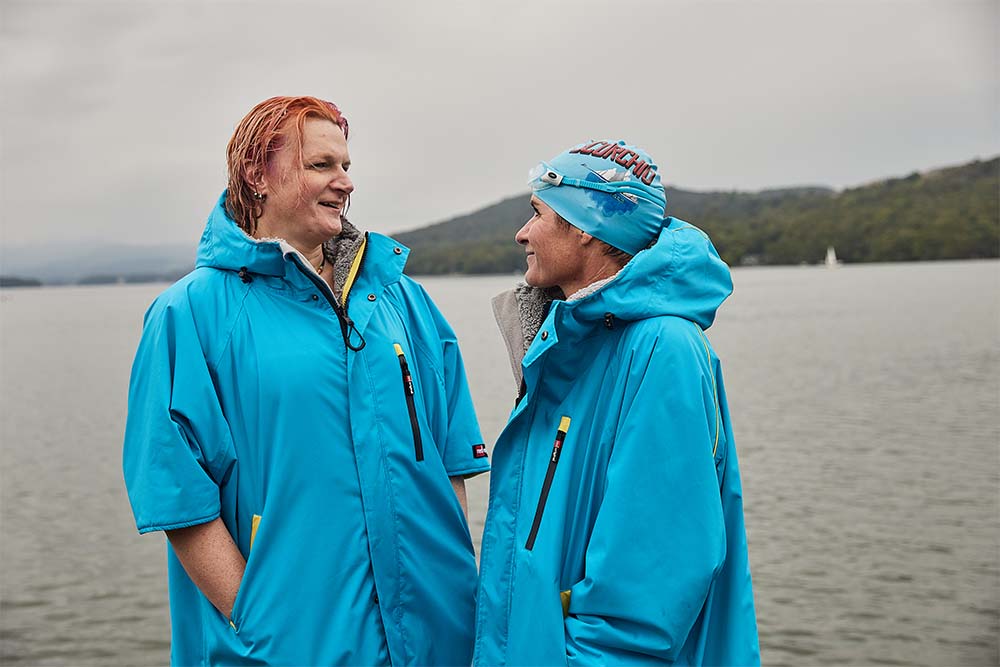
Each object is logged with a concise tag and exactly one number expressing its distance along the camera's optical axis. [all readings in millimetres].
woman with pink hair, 2857
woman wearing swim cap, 2408
